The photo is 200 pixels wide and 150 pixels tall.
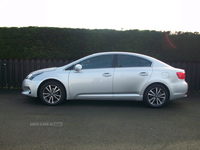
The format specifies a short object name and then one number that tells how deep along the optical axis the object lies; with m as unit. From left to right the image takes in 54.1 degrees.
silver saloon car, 5.68
